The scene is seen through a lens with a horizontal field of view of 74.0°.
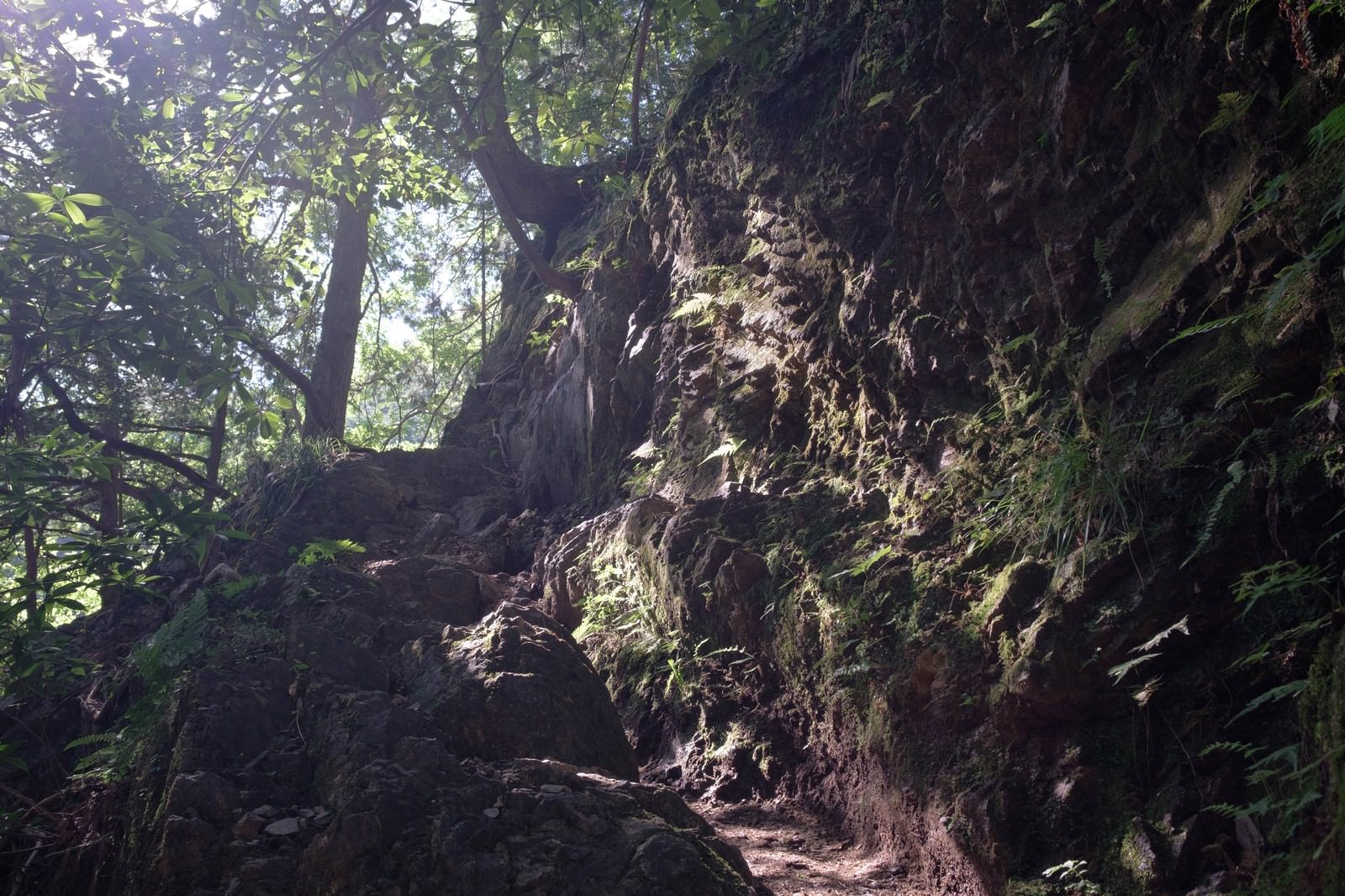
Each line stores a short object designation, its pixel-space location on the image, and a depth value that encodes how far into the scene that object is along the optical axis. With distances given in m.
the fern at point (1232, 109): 3.43
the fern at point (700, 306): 7.34
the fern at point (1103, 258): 4.12
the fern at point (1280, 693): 2.55
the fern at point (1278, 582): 2.71
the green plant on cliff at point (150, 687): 4.02
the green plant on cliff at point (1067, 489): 3.53
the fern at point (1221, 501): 3.05
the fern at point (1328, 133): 2.67
